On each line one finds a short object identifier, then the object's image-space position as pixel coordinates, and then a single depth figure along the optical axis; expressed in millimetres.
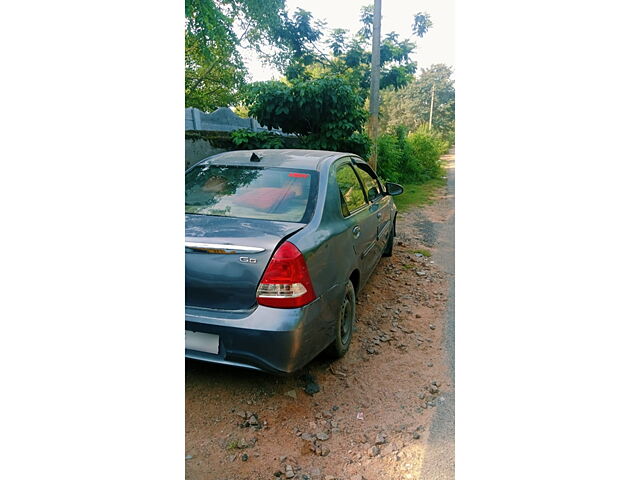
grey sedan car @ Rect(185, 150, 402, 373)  1849
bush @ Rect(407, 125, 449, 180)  10742
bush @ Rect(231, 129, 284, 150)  5434
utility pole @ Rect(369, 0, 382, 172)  6441
